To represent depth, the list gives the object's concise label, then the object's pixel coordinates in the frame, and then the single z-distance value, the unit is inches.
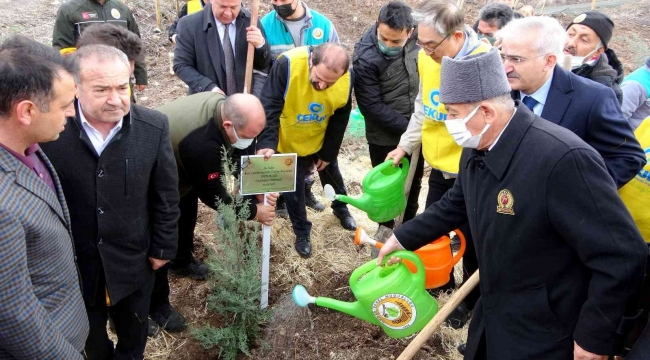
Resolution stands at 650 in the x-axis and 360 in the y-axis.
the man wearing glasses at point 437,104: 111.3
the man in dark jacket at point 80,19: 179.0
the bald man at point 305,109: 126.6
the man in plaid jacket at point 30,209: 59.6
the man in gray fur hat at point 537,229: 62.1
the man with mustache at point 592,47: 121.9
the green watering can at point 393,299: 93.6
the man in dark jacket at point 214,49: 154.2
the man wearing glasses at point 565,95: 89.7
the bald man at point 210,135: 104.9
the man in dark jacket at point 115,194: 81.8
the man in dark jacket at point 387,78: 136.9
